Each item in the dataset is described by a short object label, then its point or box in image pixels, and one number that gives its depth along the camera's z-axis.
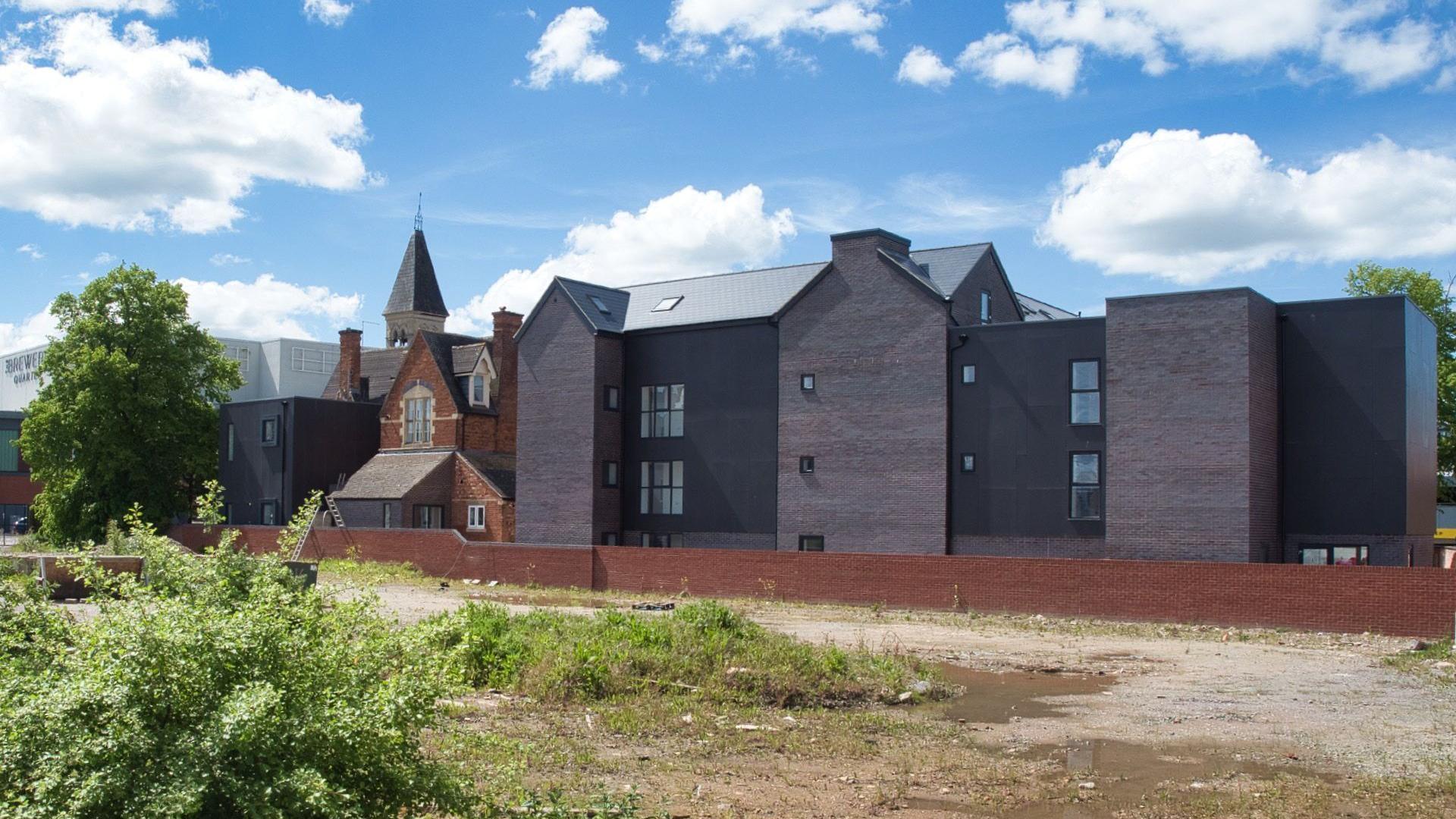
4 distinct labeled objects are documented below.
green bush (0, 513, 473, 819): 6.29
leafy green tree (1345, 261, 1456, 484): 51.69
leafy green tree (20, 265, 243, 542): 52.94
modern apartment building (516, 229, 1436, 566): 30.80
